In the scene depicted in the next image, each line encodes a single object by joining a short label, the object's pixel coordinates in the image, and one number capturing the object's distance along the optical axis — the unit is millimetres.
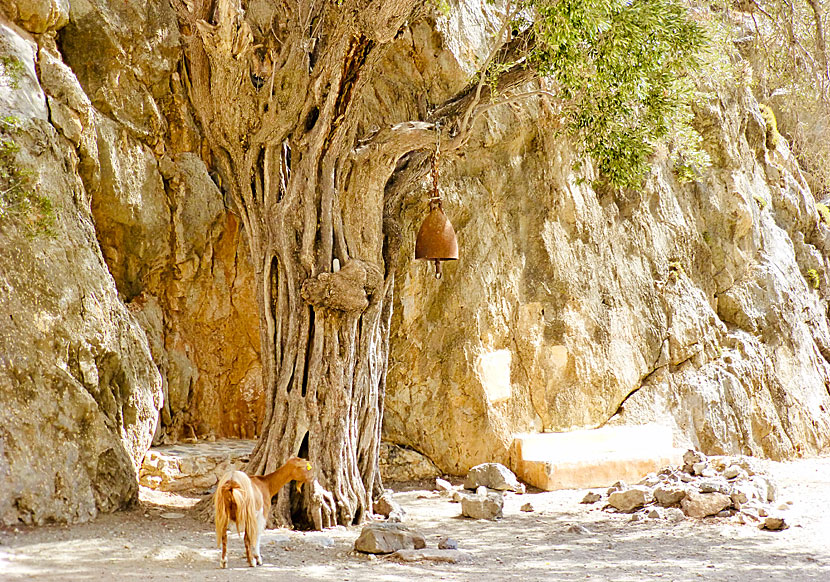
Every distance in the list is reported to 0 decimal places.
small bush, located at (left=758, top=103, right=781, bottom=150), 17422
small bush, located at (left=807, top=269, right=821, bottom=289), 16781
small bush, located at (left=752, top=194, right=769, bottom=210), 15852
